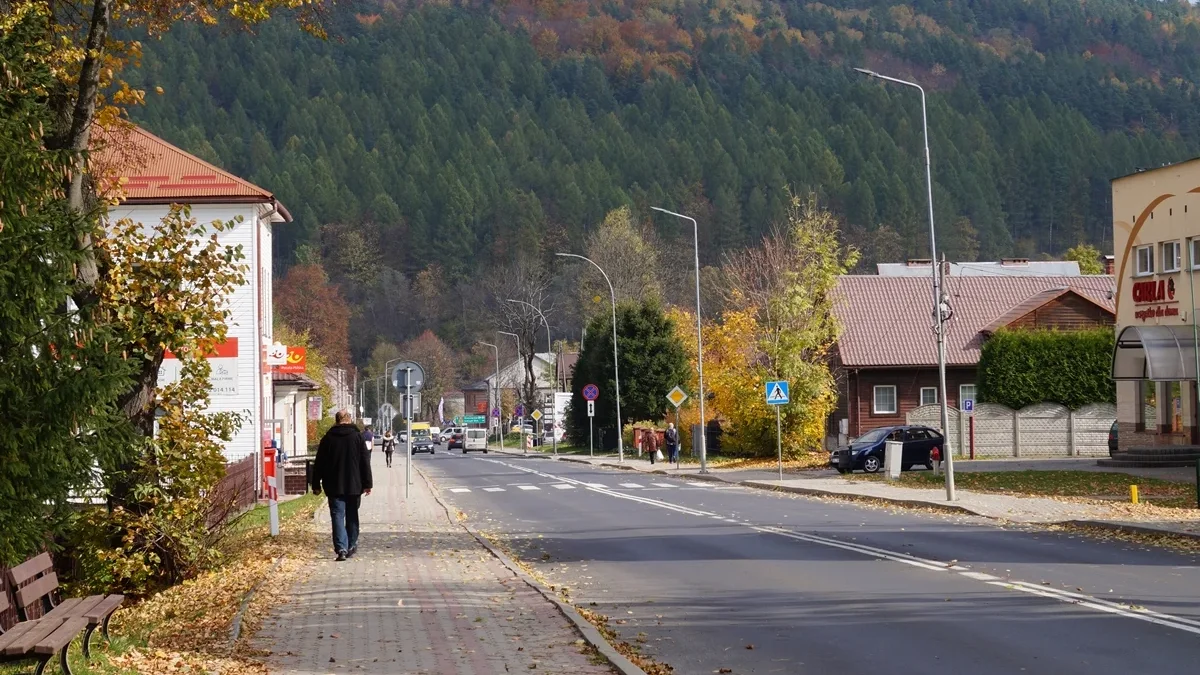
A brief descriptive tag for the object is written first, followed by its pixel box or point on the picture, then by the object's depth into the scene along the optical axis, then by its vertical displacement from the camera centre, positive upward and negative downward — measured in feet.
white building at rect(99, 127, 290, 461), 135.54 +17.51
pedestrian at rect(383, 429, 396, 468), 215.51 -4.21
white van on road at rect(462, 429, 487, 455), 354.35 -6.09
